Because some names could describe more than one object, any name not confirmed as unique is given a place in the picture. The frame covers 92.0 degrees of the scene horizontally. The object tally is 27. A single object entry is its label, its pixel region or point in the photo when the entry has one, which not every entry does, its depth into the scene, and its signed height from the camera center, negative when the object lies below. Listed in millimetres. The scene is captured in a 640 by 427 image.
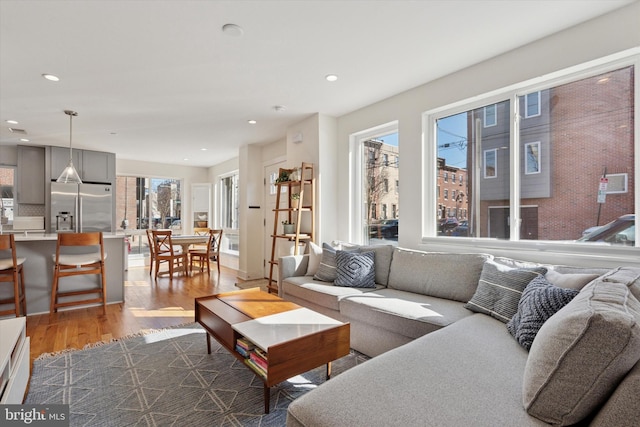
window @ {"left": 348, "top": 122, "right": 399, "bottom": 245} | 3697 +369
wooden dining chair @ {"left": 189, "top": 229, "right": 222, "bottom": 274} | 5945 -748
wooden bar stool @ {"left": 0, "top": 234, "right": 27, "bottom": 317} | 3111 -625
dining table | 5758 -498
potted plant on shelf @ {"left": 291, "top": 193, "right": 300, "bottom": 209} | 4078 +193
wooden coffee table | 1706 -738
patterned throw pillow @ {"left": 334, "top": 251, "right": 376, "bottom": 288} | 2975 -556
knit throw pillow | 1548 -500
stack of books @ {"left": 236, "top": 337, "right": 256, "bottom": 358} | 1899 -826
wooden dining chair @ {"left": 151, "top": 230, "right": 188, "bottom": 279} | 5547 -656
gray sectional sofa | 871 -657
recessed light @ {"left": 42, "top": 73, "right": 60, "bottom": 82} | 2873 +1296
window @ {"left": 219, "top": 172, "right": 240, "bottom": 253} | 7000 +48
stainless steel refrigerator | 5590 +137
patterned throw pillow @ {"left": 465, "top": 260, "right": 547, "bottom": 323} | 1946 -508
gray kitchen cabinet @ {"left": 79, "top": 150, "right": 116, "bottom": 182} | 5917 +944
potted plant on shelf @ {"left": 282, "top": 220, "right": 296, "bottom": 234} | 4270 -197
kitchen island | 3541 -671
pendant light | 3826 +498
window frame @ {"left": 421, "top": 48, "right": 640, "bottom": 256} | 2064 +505
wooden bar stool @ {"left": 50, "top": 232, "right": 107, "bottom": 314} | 3402 -556
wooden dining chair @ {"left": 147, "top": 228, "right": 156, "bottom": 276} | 5854 -636
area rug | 1751 -1139
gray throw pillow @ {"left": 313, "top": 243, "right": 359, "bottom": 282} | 3174 -548
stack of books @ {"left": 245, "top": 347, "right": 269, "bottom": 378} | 1735 -861
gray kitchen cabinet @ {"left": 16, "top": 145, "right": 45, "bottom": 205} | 5551 +716
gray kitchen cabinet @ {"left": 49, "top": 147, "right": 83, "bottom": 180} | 5570 +995
